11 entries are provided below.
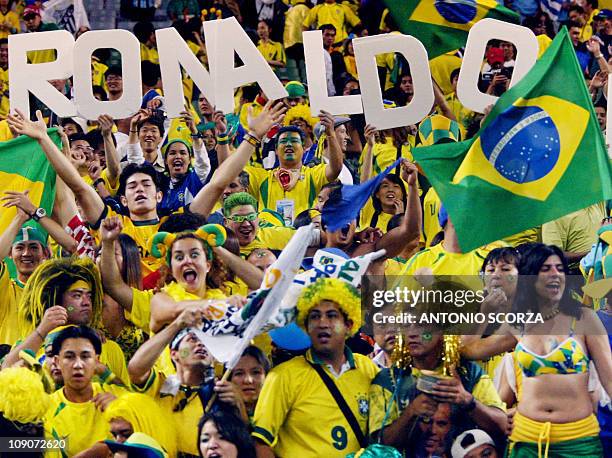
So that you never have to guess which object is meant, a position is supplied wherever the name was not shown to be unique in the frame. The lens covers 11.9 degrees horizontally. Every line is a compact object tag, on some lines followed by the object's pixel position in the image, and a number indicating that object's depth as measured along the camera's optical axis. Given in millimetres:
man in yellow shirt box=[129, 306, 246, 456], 14527
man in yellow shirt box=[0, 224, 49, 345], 16510
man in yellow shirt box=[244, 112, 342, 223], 19114
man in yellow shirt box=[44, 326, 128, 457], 14454
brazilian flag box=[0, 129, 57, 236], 17544
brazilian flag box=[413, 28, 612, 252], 15245
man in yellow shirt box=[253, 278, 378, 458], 14442
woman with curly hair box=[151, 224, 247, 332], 15038
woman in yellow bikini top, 14418
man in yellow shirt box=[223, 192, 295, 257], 17131
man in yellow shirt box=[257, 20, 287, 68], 25477
